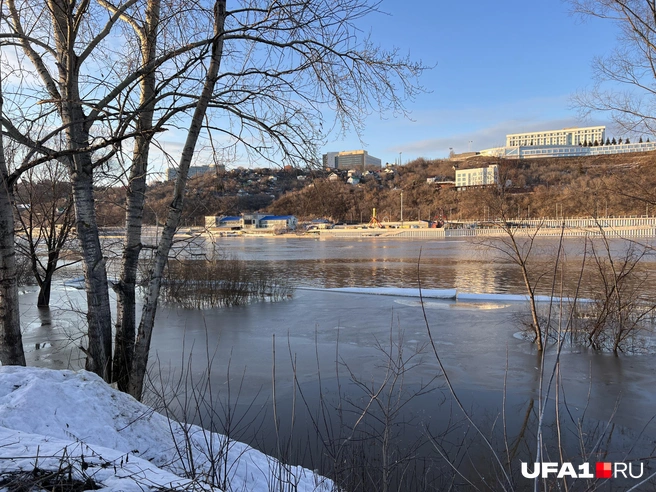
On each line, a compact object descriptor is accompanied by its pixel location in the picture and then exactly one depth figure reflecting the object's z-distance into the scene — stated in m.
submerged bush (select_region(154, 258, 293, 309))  15.30
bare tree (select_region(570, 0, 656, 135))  6.68
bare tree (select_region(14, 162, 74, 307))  11.74
